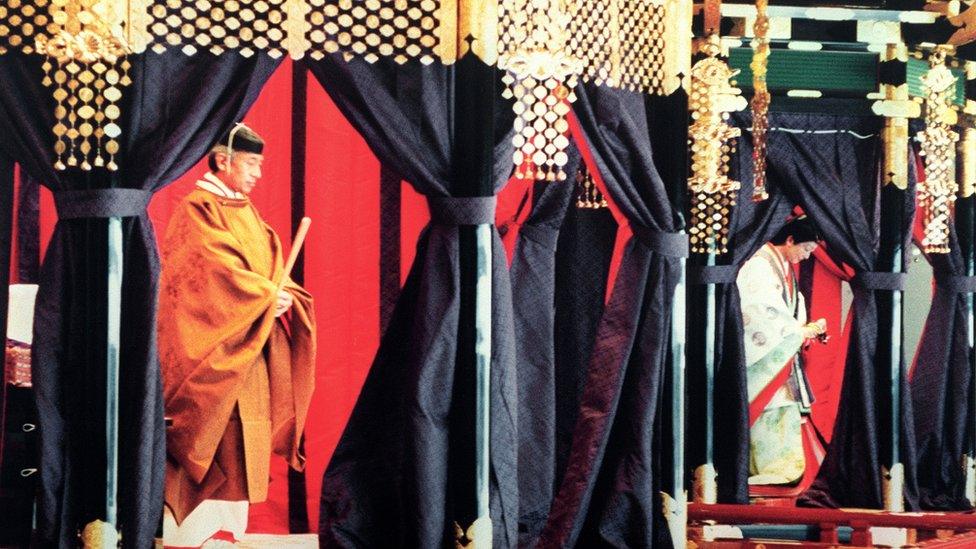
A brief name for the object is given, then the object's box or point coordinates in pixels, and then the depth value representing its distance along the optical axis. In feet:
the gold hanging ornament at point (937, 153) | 23.93
